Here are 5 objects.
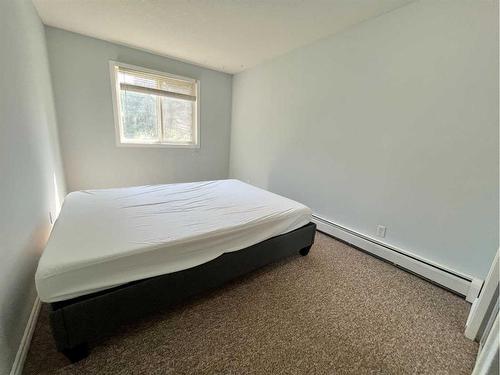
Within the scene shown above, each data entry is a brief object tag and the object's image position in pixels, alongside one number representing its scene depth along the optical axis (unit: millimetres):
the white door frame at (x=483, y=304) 1278
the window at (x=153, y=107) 3170
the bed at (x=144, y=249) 1044
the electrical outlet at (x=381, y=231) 2194
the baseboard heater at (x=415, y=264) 1686
